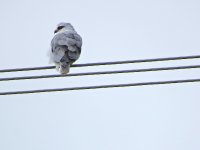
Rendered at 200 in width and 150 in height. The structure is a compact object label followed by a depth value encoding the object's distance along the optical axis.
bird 17.66
